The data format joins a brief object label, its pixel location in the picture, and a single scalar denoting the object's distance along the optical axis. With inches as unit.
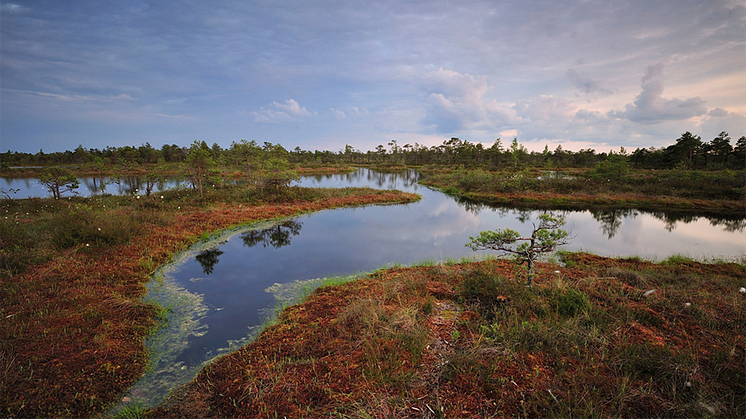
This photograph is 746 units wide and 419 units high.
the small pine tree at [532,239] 235.3
